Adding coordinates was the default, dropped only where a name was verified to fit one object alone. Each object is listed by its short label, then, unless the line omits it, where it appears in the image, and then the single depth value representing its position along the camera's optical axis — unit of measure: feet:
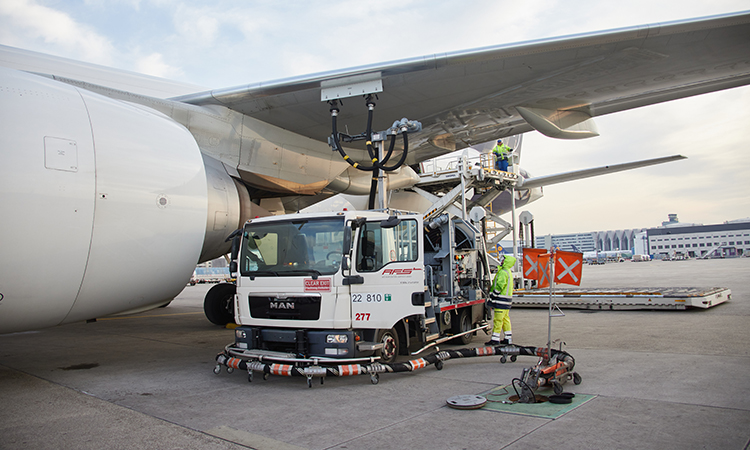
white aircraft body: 18.37
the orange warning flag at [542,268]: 24.17
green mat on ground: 15.29
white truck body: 20.49
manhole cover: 16.01
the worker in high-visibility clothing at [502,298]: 26.86
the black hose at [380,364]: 19.45
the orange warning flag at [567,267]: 22.33
